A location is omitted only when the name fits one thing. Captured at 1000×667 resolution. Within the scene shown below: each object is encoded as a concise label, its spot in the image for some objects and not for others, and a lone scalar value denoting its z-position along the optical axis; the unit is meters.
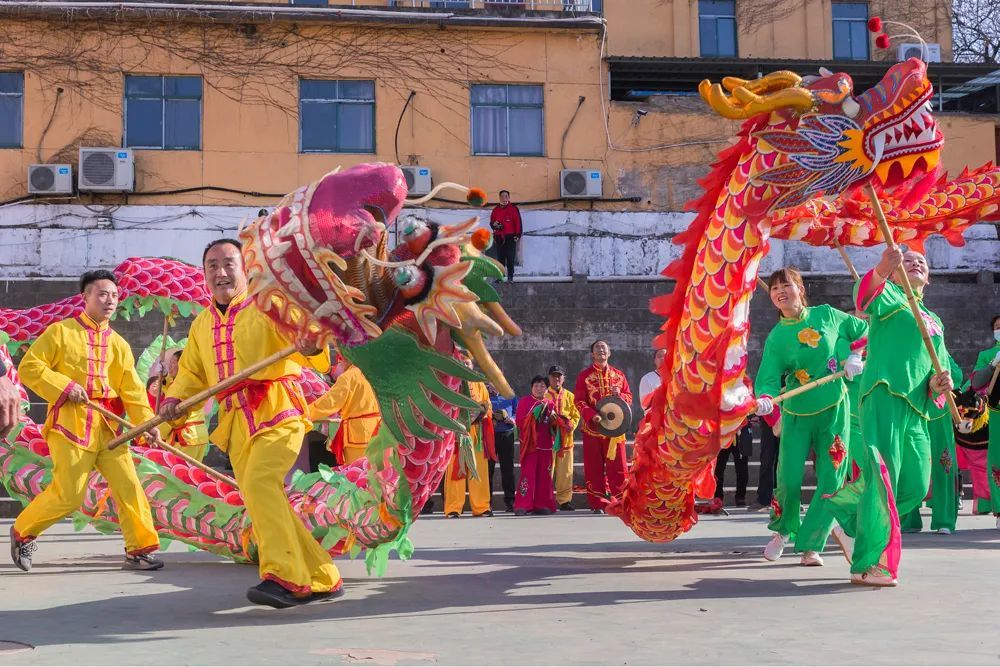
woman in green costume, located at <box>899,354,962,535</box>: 9.72
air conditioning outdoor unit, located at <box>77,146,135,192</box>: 20.84
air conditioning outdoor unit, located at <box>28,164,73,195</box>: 20.86
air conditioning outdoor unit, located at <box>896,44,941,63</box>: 22.92
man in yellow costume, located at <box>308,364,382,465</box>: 9.52
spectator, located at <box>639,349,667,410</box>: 9.53
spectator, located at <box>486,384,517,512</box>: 12.91
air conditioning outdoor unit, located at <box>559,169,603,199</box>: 22.12
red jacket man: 19.08
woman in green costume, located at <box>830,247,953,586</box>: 5.92
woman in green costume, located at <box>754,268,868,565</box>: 7.22
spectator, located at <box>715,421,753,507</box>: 12.50
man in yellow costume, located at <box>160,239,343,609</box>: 5.31
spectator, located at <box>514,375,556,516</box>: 12.75
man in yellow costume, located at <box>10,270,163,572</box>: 7.11
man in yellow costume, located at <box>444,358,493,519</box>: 12.52
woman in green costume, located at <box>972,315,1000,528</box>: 10.59
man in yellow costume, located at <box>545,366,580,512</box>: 13.00
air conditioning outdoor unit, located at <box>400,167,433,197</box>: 21.62
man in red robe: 12.22
